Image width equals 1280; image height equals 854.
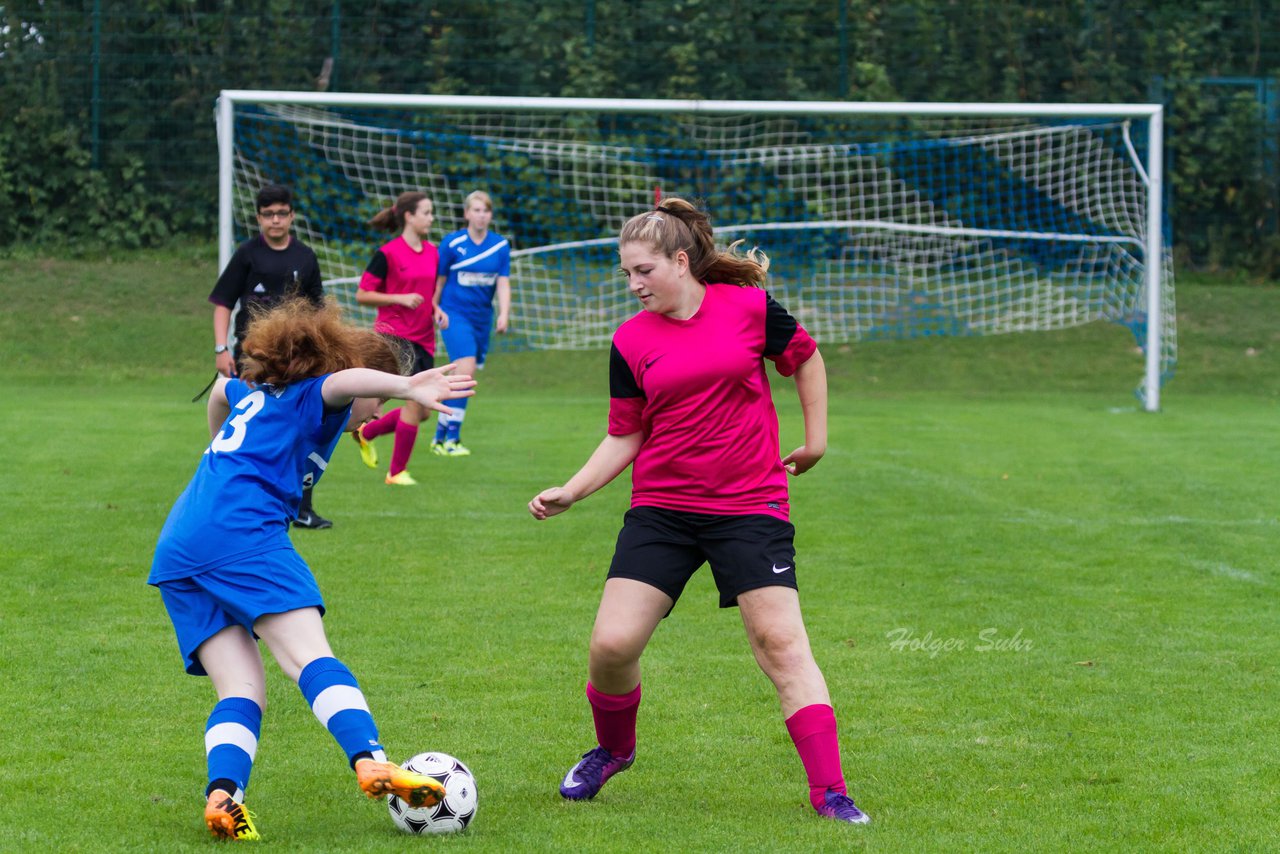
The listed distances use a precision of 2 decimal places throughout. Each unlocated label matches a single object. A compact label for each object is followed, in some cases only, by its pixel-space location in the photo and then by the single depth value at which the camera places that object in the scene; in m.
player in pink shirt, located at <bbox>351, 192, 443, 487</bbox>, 21.31
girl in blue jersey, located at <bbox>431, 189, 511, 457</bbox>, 24.61
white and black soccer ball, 8.23
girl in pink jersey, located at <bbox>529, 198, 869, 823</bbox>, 8.70
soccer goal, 35.81
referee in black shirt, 17.28
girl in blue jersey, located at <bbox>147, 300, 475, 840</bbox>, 7.99
